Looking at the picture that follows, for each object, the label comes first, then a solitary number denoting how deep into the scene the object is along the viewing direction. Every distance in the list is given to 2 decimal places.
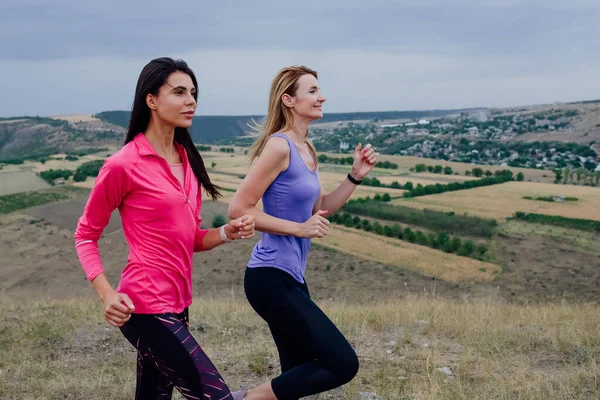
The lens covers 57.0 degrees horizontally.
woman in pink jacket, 2.38
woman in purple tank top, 2.68
